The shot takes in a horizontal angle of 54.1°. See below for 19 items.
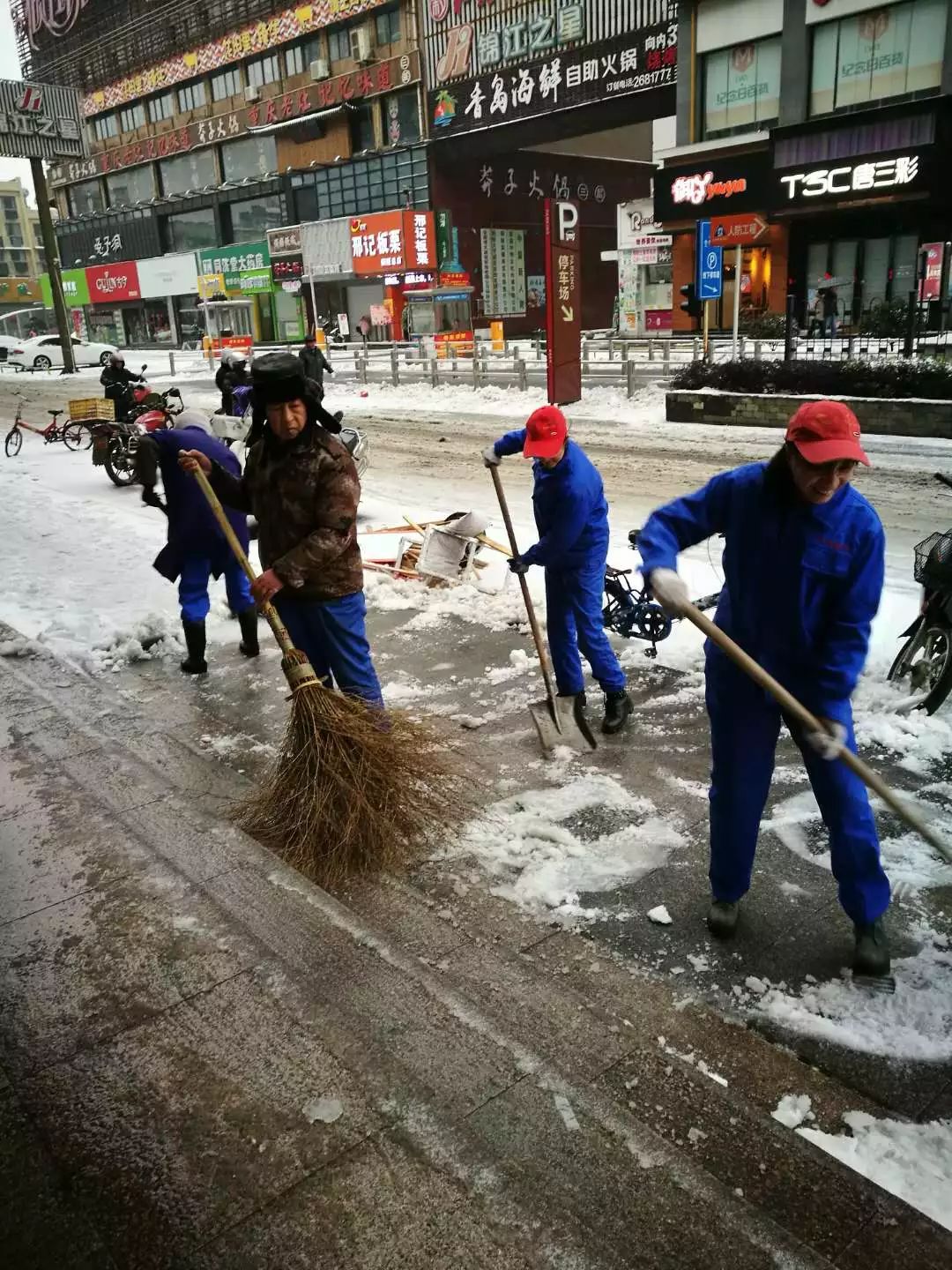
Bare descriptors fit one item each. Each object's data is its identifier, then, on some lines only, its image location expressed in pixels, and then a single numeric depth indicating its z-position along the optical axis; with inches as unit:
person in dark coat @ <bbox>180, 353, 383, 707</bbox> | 152.5
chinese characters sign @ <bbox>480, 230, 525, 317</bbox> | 1710.1
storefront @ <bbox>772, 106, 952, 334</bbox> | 947.3
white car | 1473.9
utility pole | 1077.8
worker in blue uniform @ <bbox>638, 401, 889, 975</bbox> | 105.5
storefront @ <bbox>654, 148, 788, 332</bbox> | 1075.9
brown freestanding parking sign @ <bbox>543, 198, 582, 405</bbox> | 612.4
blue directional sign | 661.9
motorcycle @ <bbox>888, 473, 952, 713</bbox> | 184.9
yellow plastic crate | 601.0
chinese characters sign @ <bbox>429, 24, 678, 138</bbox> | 1275.8
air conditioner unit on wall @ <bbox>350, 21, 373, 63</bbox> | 1642.5
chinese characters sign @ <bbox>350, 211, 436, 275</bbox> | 1609.3
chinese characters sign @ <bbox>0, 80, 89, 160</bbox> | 1229.7
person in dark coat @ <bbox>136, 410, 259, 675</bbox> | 224.5
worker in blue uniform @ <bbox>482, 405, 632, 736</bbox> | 179.0
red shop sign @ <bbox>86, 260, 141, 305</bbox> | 2172.7
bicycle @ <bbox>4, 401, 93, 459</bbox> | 626.8
